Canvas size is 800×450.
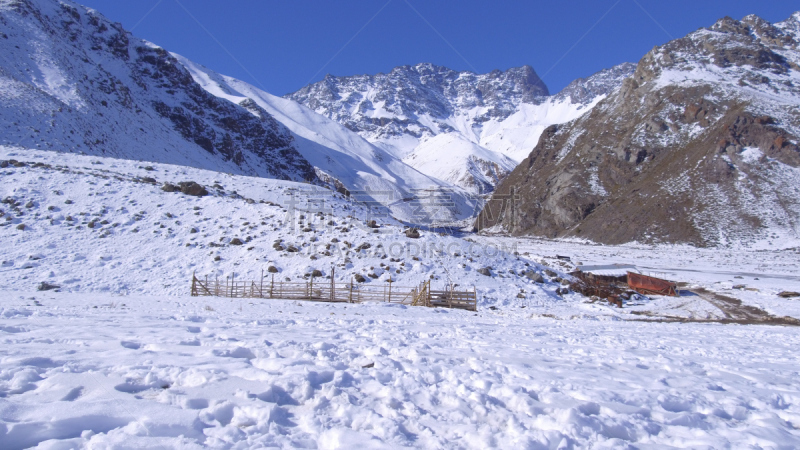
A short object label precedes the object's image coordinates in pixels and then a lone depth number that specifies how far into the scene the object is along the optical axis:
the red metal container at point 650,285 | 25.95
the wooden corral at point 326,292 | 19.11
